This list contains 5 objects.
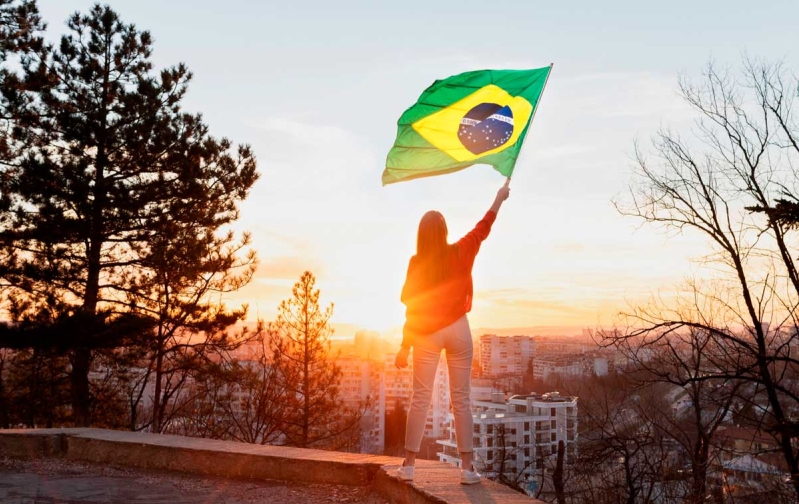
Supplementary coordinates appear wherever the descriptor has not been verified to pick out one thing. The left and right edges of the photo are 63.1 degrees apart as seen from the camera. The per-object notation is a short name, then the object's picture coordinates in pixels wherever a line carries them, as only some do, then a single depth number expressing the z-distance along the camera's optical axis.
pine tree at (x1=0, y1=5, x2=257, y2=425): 14.77
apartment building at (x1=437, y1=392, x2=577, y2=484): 48.69
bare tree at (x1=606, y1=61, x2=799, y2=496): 12.80
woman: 4.23
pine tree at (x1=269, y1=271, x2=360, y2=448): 21.77
